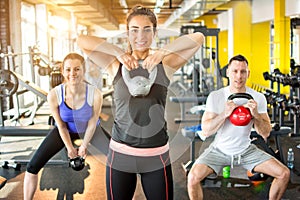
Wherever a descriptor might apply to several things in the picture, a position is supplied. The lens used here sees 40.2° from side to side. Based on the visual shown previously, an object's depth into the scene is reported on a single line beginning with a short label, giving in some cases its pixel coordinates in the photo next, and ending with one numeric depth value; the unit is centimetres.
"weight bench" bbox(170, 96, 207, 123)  504
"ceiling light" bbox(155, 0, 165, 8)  706
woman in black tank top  130
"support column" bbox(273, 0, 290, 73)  765
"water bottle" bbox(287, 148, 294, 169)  349
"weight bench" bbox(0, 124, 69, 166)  351
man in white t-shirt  216
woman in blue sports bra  211
